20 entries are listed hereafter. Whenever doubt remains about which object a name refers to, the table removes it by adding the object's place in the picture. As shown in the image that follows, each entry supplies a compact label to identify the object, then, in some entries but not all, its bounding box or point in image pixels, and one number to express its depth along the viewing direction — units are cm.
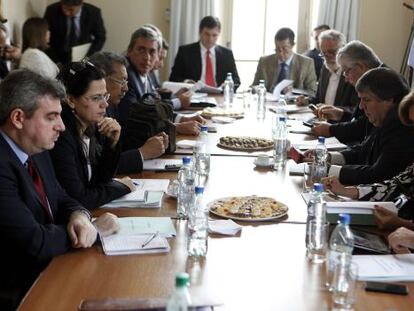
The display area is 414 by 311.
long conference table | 156
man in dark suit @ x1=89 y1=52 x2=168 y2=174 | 296
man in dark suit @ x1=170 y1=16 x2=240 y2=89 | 644
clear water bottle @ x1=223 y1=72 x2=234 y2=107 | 534
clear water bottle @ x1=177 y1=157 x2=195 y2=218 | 227
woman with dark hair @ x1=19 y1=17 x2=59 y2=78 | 590
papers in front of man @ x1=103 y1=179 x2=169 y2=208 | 238
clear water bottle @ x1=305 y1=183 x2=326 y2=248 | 199
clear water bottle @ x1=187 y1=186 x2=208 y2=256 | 188
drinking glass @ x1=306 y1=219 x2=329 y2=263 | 188
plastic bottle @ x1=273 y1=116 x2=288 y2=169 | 315
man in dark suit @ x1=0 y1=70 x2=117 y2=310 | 184
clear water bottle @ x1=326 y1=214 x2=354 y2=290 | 168
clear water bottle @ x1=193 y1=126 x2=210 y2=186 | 278
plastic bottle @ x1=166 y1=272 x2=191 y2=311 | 116
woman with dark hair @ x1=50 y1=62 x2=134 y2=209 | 241
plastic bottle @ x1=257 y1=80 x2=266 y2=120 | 480
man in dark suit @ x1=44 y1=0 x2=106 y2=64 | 659
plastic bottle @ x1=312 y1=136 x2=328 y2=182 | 279
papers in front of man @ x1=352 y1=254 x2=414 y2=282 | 171
